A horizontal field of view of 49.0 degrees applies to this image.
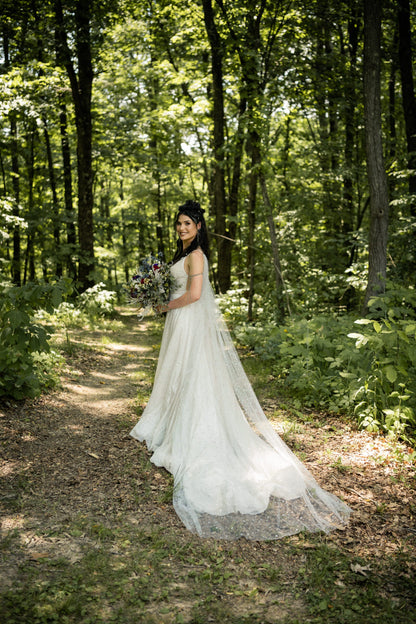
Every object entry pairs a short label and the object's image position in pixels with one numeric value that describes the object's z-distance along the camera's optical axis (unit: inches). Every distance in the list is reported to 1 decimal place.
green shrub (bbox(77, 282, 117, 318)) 502.0
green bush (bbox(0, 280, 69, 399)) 185.3
